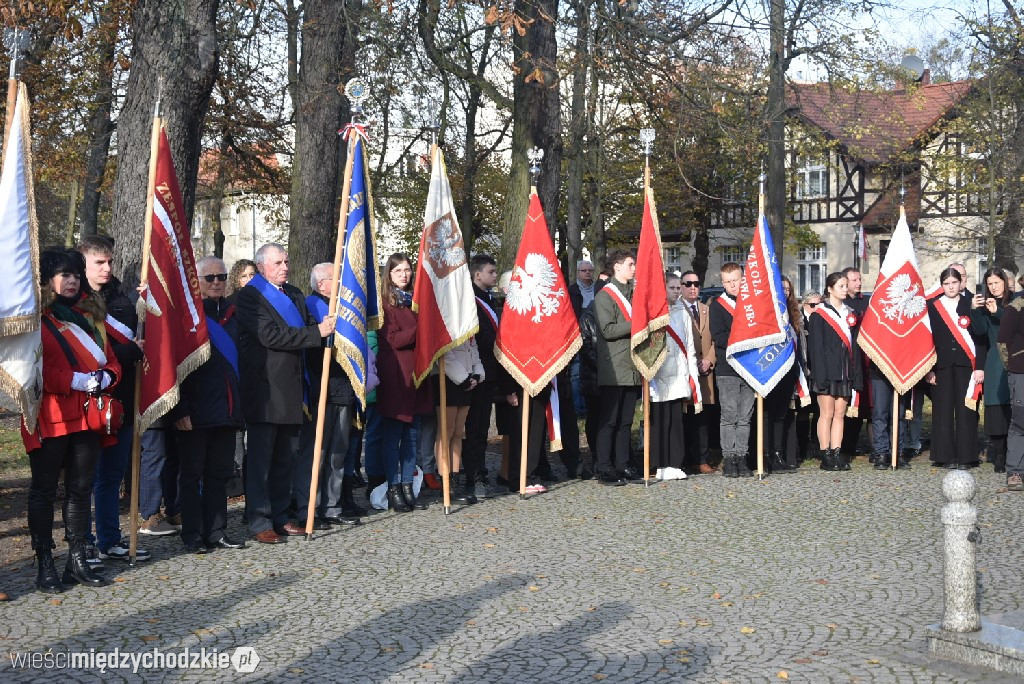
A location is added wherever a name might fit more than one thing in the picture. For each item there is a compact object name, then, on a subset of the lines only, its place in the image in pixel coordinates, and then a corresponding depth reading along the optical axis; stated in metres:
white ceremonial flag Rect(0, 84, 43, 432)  7.11
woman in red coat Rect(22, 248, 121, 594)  7.44
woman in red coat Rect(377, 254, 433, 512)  10.38
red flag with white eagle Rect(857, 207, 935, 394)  12.79
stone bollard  6.05
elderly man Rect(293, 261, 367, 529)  9.66
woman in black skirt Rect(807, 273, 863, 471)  12.70
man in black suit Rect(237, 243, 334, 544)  8.99
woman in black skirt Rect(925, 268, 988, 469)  12.82
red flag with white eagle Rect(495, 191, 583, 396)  11.30
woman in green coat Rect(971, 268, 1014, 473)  12.46
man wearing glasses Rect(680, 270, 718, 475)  12.71
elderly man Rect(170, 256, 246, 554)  8.77
